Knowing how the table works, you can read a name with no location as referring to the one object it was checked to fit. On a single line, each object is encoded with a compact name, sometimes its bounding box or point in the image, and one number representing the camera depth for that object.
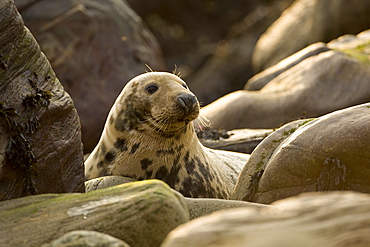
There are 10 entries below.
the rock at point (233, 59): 37.06
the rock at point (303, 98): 21.00
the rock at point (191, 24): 42.87
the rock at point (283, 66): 24.39
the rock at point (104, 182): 12.04
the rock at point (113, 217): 7.45
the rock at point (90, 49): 22.97
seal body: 12.61
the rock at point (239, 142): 17.55
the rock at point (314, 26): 30.33
